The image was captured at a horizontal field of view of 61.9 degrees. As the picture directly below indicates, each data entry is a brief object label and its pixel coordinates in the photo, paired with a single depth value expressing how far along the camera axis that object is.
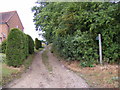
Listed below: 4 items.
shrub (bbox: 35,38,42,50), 15.36
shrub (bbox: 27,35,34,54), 9.87
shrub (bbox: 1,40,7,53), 9.05
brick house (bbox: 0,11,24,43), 15.21
